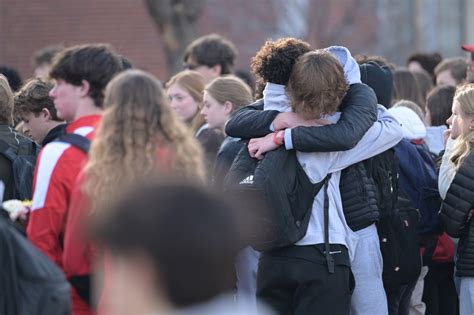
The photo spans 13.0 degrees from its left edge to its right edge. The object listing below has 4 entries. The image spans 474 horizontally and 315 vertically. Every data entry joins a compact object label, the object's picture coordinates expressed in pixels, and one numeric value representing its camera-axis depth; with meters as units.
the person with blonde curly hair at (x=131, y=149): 8.14
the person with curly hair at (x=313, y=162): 10.52
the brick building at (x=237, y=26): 38.80
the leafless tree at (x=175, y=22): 30.65
